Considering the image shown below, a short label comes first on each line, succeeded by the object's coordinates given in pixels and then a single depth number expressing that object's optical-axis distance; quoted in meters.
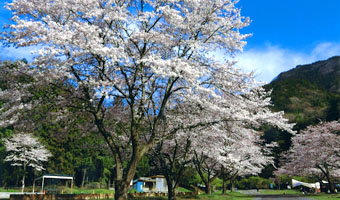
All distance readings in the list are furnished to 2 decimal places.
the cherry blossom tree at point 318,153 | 30.86
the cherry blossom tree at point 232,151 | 13.98
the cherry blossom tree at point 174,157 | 17.08
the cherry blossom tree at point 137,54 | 10.03
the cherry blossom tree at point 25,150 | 38.28
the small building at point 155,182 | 47.25
